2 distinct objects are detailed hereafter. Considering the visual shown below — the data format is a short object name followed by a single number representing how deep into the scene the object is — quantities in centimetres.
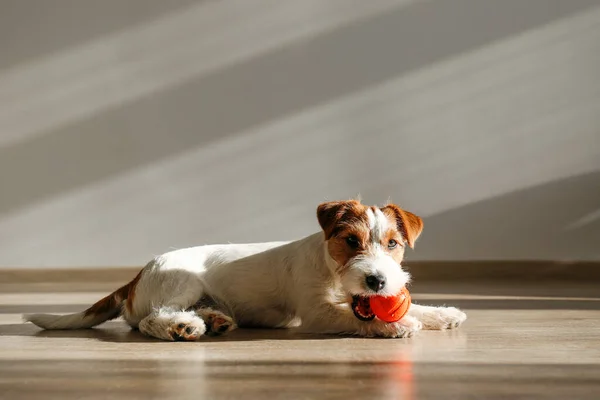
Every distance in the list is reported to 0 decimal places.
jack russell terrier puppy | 259
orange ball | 255
